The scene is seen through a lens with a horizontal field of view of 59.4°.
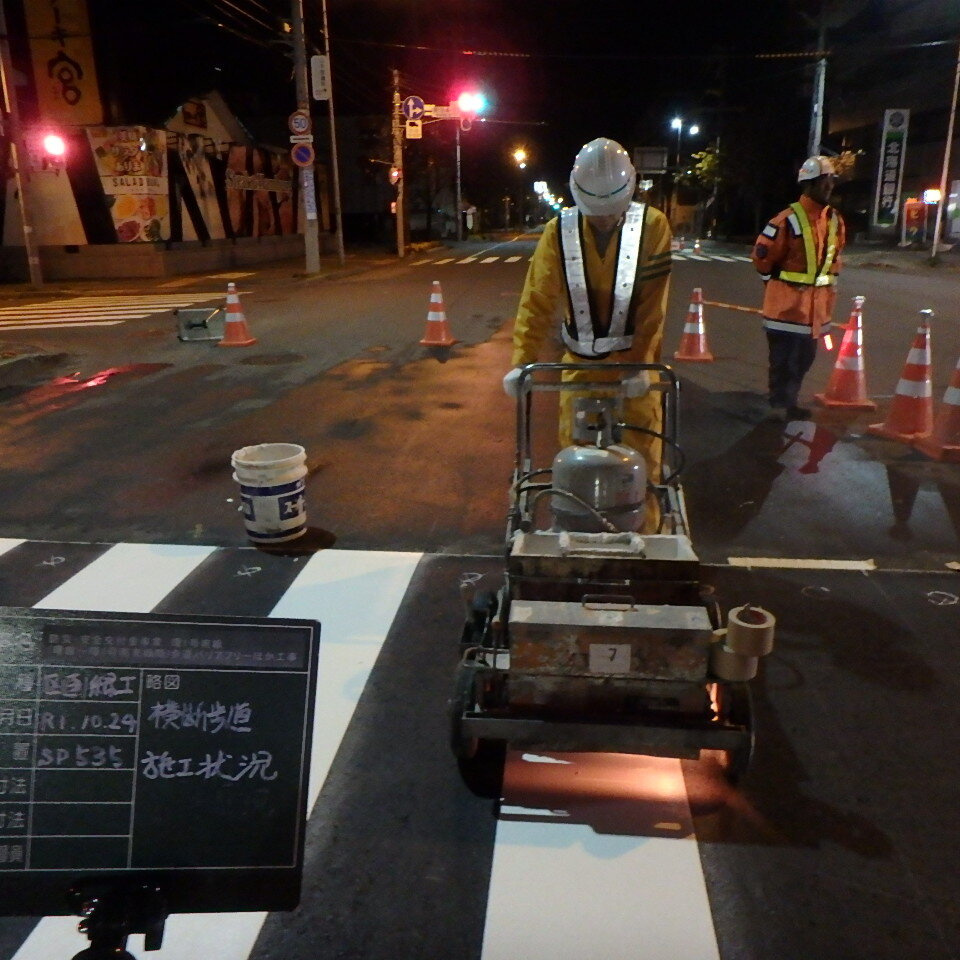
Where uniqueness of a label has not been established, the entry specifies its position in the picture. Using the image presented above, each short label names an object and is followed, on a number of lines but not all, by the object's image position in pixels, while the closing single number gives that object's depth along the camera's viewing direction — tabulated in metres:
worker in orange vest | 7.61
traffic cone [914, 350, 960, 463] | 6.93
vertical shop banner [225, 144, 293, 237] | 33.19
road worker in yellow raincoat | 3.96
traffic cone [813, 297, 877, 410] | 8.83
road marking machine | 2.71
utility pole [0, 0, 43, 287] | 19.05
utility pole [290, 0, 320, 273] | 24.67
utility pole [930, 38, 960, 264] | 29.05
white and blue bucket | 5.38
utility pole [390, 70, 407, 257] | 35.50
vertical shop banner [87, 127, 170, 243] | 25.72
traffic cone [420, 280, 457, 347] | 13.43
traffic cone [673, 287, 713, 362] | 12.03
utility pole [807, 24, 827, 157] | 31.86
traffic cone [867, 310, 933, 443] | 7.53
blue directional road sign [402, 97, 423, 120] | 30.45
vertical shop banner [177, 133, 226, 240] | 28.83
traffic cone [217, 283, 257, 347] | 13.62
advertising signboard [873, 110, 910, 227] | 34.06
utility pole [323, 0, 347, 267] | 28.09
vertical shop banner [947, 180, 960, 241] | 34.69
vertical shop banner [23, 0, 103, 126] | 24.89
